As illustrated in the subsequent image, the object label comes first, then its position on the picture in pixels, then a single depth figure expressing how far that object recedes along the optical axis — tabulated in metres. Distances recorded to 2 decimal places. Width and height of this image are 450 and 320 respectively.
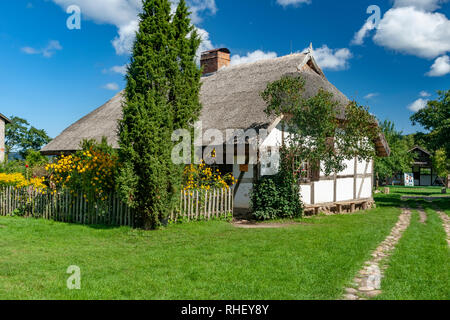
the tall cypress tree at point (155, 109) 8.91
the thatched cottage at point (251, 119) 12.27
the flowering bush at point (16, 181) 11.65
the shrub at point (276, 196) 11.59
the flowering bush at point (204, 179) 10.68
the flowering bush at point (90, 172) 9.76
